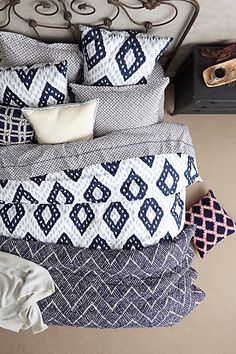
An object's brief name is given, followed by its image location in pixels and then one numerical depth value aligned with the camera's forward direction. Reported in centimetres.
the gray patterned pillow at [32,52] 195
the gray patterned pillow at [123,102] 195
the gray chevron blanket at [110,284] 190
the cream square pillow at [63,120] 192
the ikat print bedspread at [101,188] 188
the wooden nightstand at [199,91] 200
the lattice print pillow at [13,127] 196
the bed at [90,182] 188
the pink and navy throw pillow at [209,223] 230
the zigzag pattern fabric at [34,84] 191
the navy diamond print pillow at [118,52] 188
